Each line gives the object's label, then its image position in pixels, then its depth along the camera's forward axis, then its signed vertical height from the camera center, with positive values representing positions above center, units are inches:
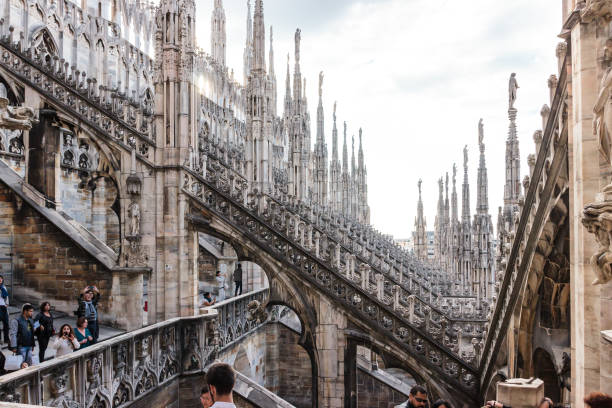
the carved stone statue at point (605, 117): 150.8 +27.8
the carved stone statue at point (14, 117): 192.7 +38.8
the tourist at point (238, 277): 598.9 -77.3
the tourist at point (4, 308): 326.3 -60.5
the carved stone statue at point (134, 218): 434.0 -3.8
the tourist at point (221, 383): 127.3 -43.4
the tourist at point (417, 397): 180.7 -67.8
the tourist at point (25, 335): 284.7 -68.2
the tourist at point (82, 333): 309.3 -73.1
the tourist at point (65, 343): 281.0 -72.3
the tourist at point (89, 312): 336.5 -66.0
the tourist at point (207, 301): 507.8 -90.1
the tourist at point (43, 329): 303.4 -69.9
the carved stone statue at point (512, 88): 542.9 +132.5
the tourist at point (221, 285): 655.1 -95.1
